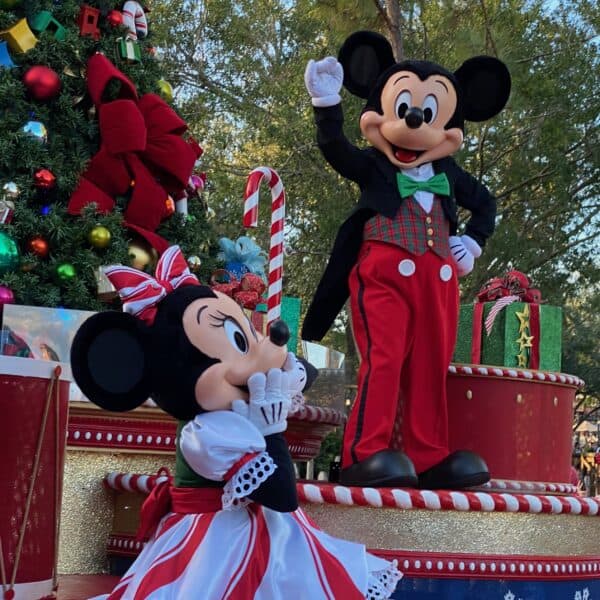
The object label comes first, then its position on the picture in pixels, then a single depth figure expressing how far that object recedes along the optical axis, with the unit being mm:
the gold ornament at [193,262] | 4496
